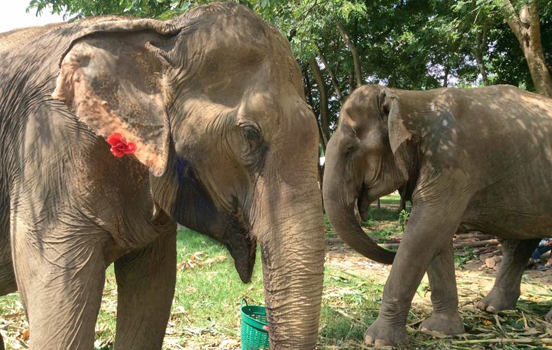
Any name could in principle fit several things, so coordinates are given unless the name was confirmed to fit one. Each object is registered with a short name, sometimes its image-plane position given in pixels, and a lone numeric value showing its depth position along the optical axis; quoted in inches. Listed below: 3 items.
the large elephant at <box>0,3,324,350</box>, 65.8
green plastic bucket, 126.0
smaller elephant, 156.9
